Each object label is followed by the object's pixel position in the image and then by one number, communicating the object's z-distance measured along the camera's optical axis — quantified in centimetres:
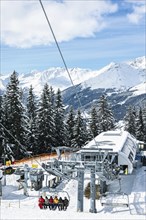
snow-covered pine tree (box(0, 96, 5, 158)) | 4781
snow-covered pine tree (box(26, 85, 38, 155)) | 5348
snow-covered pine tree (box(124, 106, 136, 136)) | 6769
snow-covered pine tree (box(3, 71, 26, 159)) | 4966
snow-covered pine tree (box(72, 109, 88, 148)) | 5756
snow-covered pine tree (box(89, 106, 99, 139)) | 6156
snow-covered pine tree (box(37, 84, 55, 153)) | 5384
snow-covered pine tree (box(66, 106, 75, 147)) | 5918
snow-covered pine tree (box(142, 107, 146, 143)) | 6544
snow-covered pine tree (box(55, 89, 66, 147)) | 5628
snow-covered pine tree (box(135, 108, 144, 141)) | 6557
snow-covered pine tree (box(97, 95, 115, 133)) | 6241
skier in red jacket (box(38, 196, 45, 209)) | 2277
